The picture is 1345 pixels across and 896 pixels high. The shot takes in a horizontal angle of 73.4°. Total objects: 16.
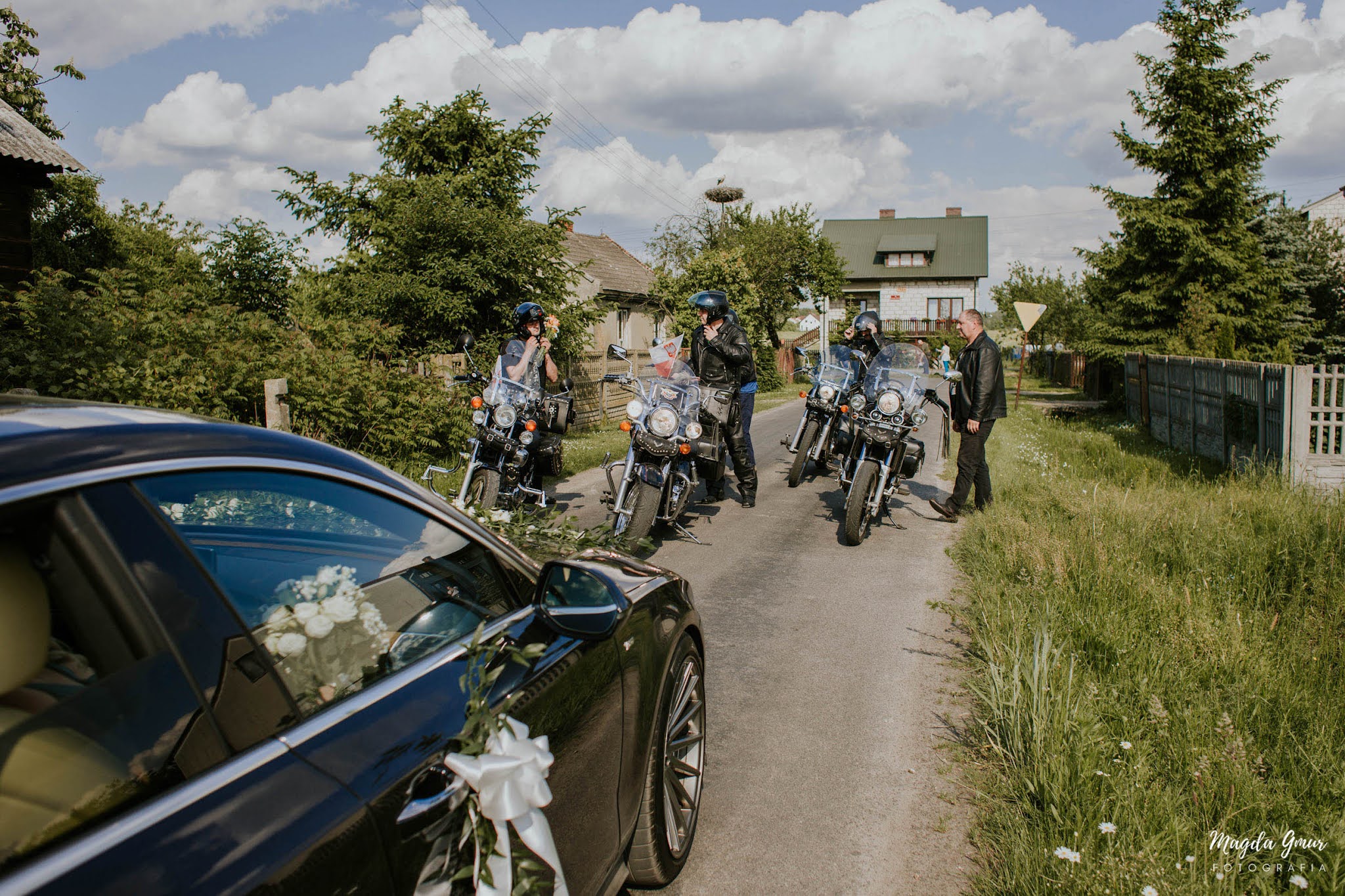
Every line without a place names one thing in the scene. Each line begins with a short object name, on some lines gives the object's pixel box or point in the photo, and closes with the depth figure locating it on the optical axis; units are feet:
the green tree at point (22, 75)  98.37
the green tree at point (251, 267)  59.93
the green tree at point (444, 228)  44.16
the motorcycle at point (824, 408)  35.06
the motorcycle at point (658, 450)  23.50
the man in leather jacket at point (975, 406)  28.07
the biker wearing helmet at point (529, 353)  26.86
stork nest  165.58
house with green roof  228.22
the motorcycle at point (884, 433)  26.71
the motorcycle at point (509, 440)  25.40
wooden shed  48.78
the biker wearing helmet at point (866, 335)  35.83
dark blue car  4.09
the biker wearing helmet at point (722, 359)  31.22
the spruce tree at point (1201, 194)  72.69
